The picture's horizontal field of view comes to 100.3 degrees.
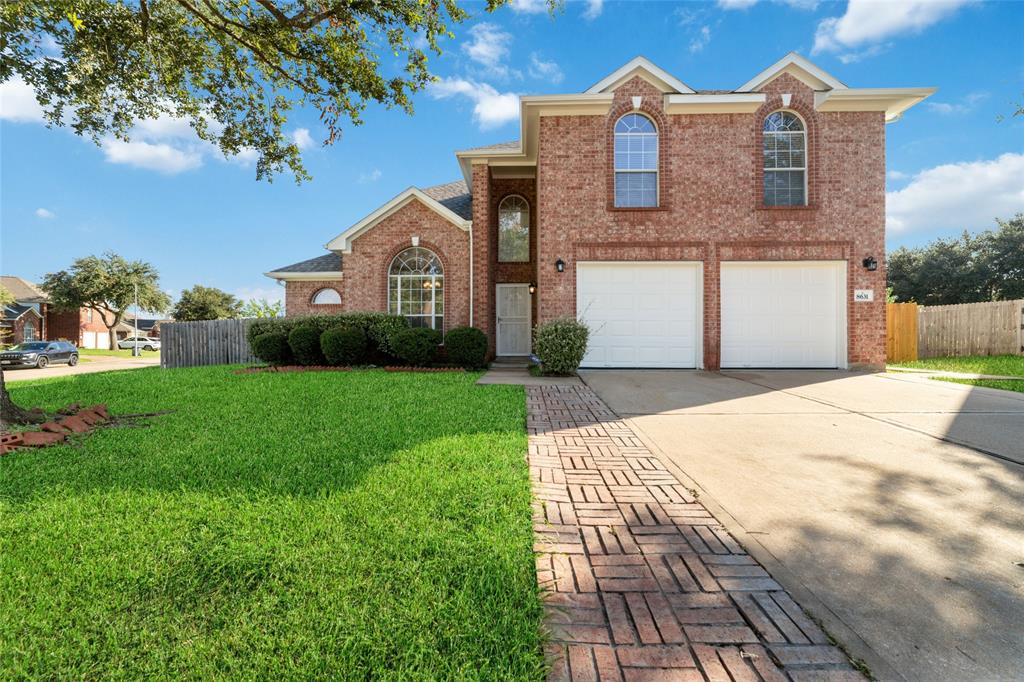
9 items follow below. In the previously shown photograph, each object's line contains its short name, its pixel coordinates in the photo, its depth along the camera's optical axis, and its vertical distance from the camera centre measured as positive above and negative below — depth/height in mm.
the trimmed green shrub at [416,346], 9523 -239
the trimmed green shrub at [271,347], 10153 -276
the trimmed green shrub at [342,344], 9664 -197
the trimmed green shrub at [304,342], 9945 -155
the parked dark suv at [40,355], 18406 -845
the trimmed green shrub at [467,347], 9766 -270
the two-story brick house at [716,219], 9398 +2569
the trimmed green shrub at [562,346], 8523 -219
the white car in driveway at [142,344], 39656 -776
